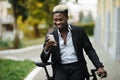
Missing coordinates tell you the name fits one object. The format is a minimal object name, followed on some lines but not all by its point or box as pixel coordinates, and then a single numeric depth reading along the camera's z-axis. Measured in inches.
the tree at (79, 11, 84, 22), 2982.3
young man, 229.1
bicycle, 227.3
